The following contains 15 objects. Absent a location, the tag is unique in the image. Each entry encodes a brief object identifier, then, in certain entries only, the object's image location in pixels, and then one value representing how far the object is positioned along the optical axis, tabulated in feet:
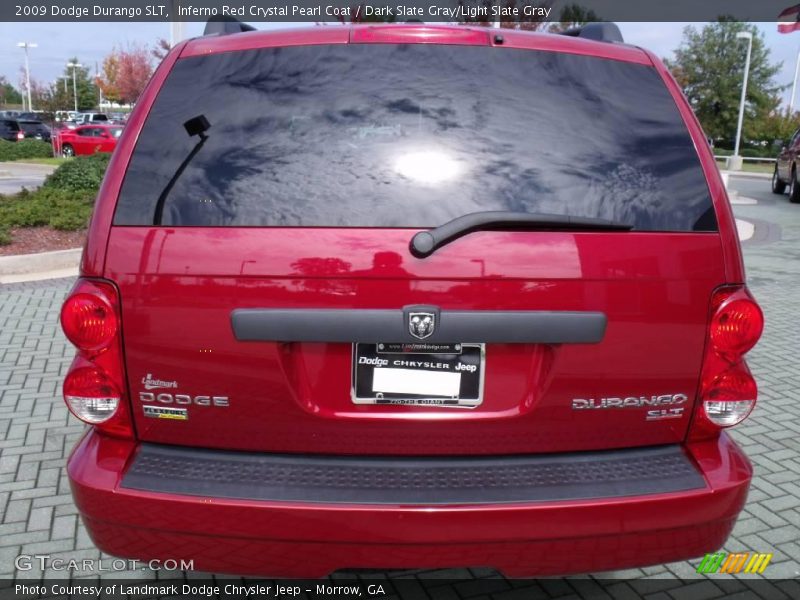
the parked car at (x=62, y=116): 140.36
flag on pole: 82.48
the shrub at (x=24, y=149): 95.91
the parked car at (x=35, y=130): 125.90
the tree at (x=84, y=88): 274.98
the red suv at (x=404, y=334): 6.61
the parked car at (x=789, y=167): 62.08
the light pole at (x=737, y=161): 113.91
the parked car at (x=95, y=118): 150.71
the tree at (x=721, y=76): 184.14
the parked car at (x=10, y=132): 117.19
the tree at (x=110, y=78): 230.52
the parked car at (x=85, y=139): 98.17
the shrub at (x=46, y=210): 31.91
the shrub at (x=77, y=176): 40.16
